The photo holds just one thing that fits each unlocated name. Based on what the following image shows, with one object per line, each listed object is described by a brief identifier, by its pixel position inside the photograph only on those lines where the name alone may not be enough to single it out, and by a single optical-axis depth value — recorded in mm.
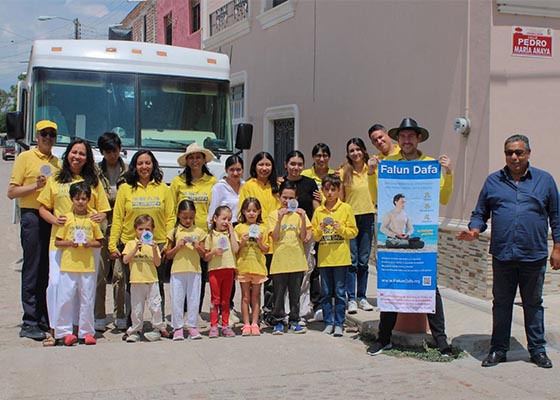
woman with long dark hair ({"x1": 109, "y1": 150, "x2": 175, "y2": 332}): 6246
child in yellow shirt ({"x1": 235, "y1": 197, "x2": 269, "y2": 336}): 6461
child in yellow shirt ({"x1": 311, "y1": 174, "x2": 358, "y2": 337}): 6438
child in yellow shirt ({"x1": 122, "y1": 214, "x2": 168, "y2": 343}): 6113
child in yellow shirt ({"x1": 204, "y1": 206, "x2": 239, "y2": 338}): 6402
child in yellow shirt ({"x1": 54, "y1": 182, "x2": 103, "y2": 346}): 5934
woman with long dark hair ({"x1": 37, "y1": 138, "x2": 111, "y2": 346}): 6004
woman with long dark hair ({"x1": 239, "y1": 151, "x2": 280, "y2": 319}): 6699
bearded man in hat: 5824
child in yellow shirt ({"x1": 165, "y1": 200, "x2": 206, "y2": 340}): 6270
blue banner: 5734
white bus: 8648
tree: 97000
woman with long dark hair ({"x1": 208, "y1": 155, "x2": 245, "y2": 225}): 6824
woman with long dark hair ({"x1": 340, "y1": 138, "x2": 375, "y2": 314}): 6938
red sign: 7758
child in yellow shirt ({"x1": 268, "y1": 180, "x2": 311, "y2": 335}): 6449
